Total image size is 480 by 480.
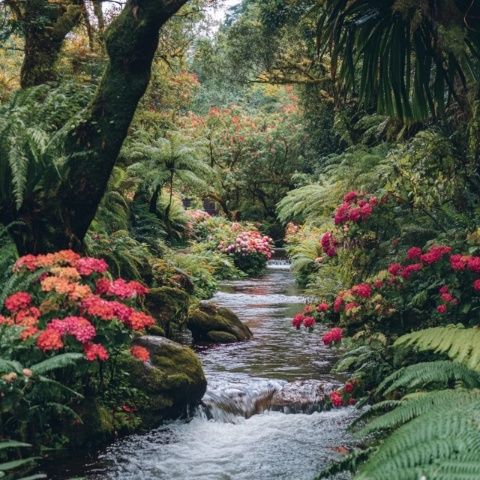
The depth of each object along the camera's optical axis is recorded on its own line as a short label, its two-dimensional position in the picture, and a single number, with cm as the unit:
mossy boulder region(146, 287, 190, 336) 708
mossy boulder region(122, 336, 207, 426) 460
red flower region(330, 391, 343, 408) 431
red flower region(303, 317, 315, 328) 474
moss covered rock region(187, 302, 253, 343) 738
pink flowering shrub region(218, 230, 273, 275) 1505
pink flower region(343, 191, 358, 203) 588
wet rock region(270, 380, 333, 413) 514
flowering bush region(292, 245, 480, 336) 422
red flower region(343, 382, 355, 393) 430
